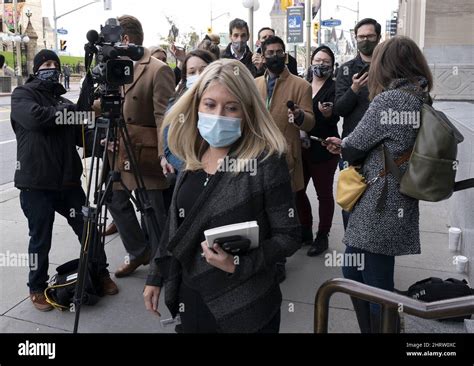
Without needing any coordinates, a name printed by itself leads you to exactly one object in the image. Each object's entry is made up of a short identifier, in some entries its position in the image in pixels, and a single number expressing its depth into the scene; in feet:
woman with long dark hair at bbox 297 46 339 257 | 15.02
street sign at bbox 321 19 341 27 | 107.34
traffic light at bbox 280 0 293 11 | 59.67
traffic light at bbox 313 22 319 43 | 99.96
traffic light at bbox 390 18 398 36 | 83.11
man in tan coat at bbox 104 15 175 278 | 12.82
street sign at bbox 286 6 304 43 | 55.93
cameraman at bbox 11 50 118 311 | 11.37
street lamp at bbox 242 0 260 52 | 35.90
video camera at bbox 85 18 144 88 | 10.24
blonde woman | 6.55
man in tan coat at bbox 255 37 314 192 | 13.47
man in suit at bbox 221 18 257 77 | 17.19
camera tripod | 10.37
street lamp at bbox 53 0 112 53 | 96.40
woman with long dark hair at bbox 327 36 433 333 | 8.36
